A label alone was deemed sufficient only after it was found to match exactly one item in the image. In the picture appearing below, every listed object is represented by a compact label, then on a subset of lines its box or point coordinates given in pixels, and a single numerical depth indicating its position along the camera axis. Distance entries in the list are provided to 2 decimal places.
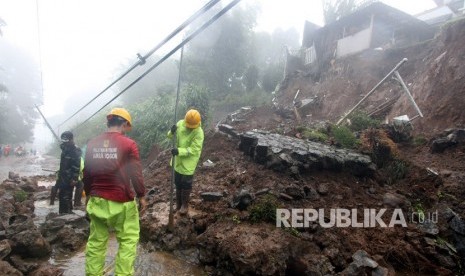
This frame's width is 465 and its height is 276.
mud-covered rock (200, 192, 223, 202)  5.77
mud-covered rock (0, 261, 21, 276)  3.31
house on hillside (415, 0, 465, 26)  26.29
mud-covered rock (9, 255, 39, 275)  3.70
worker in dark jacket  6.10
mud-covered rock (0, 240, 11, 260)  3.69
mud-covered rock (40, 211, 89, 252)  4.75
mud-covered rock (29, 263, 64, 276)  3.67
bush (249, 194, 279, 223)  5.00
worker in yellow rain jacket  5.19
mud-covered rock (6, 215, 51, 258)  4.10
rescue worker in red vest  3.25
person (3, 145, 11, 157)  24.91
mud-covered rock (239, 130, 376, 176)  6.70
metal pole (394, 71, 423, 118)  9.74
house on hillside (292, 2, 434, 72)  18.06
